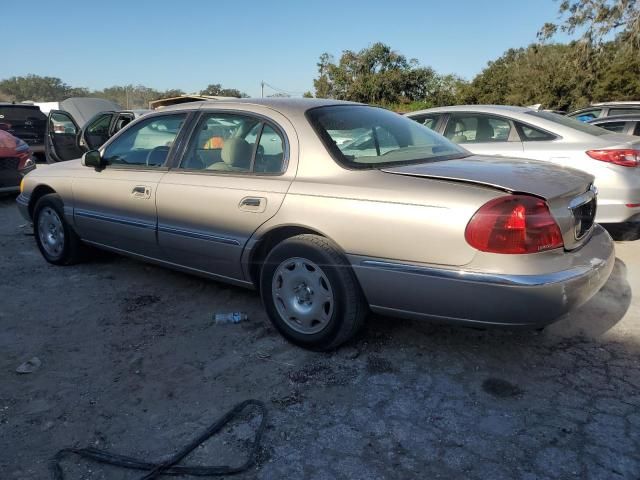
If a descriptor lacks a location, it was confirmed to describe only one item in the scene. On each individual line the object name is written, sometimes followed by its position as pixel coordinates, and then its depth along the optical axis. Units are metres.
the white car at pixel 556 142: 5.01
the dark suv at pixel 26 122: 12.30
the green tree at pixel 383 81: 41.50
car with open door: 9.48
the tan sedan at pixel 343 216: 2.60
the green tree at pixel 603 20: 19.53
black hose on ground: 2.20
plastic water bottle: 3.71
